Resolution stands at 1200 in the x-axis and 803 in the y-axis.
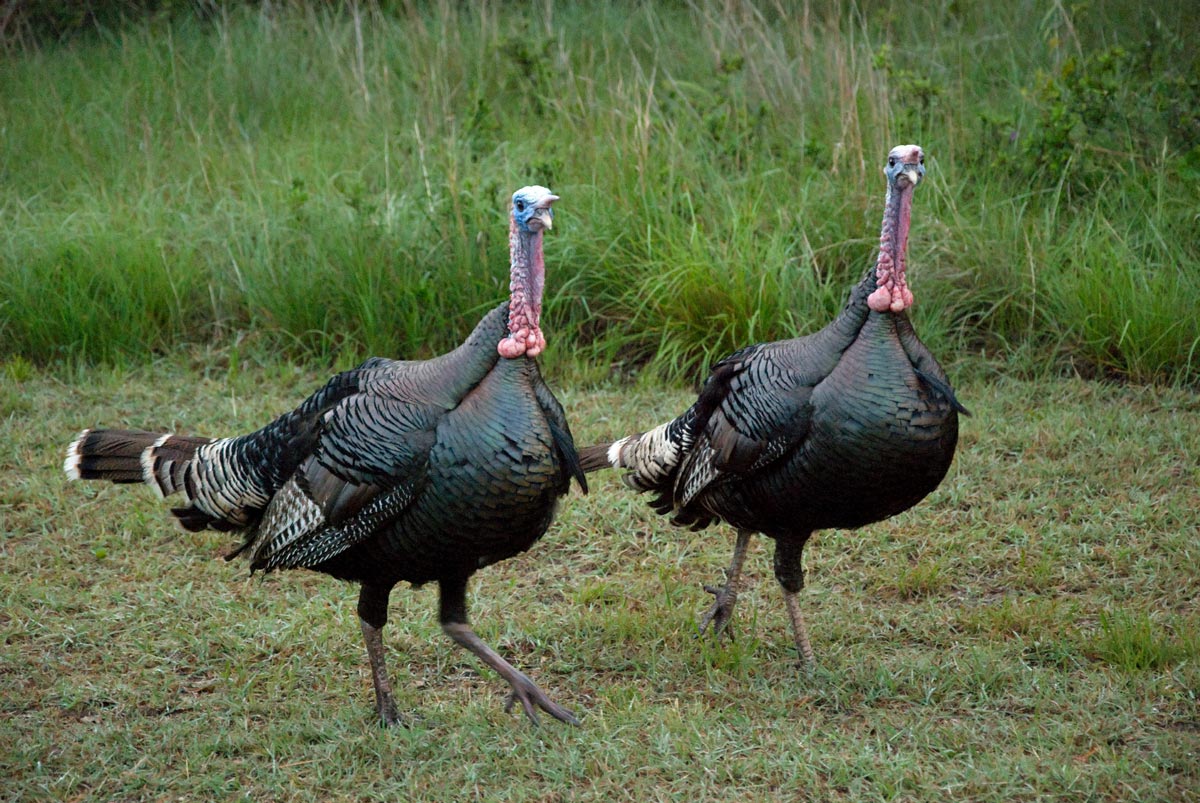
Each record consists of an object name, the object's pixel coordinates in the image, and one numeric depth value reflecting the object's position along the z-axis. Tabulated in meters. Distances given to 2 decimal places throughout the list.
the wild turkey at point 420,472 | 6.95
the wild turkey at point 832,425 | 7.36
